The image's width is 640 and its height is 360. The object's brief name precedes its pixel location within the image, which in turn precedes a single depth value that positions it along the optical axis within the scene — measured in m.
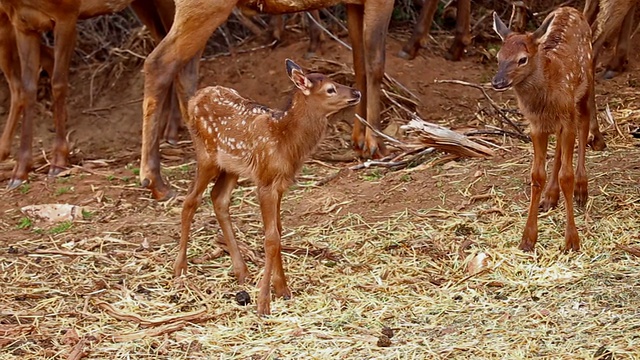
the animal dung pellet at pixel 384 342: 11.90
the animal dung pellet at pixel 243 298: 13.48
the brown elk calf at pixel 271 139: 13.27
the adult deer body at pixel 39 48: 20.19
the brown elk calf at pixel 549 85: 13.74
